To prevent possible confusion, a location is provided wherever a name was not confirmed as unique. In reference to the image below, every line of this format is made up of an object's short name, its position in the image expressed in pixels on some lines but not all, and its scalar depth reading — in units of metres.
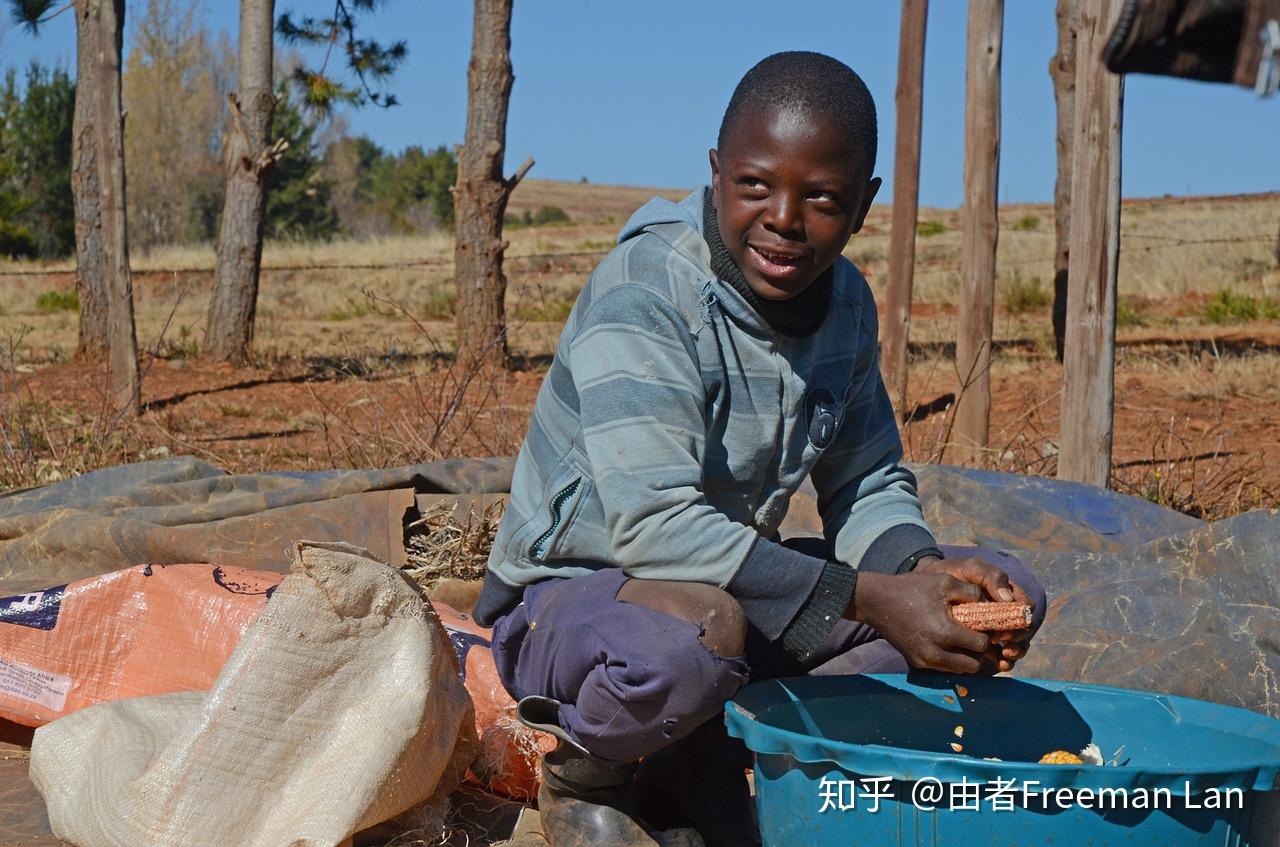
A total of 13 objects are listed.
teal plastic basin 1.68
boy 2.05
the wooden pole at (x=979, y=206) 5.73
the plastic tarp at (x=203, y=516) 3.49
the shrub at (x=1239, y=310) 12.34
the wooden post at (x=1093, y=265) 4.30
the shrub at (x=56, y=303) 17.34
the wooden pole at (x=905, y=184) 6.36
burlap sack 2.22
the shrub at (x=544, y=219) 49.16
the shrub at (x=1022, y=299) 14.31
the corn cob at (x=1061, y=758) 1.97
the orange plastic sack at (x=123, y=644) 2.87
